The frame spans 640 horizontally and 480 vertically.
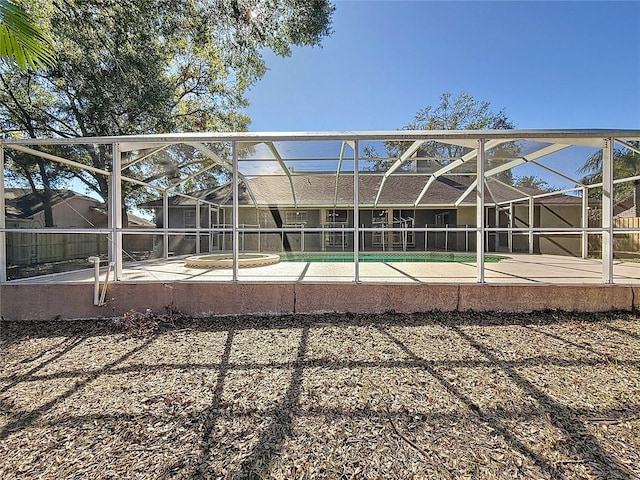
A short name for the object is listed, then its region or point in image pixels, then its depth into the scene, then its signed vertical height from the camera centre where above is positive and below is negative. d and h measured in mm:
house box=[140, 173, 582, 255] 10719 +962
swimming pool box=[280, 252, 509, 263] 9079 -709
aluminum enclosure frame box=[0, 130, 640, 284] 4660 +1474
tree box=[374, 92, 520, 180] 22078 +8908
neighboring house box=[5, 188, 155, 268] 6734 +28
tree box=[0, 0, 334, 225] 8094 +5127
